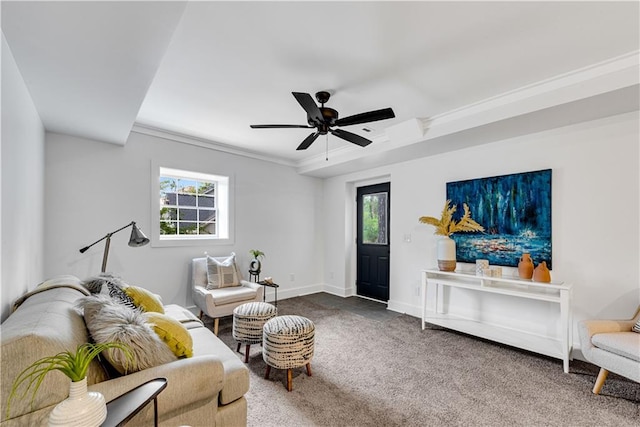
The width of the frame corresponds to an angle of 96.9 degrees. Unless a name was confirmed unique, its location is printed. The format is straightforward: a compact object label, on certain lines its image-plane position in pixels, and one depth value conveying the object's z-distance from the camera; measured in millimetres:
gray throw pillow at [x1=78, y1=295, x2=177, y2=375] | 1273
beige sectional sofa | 1011
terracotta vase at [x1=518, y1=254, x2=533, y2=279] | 2889
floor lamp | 2805
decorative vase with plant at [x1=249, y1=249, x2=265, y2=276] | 4105
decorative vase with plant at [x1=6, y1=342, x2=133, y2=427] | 913
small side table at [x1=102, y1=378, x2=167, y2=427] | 974
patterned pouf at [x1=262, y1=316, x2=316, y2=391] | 2232
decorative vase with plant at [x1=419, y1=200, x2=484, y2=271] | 3387
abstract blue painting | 3004
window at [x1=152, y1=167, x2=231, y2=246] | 3816
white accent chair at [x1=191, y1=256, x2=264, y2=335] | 3219
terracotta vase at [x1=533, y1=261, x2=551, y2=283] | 2742
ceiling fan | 2143
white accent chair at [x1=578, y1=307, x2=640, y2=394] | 1955
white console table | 2551
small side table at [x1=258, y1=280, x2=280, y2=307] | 3625
